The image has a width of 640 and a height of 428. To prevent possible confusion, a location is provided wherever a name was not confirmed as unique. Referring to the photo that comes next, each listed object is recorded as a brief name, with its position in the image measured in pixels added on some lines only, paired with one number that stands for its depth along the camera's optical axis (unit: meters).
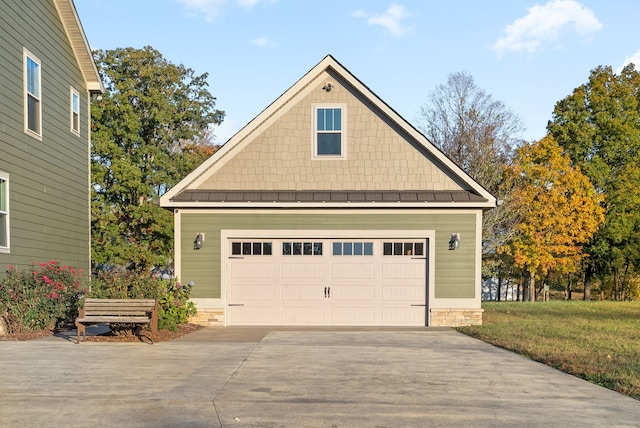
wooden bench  11.25
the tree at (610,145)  34.34
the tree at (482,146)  30.41
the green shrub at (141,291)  12.64
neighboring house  13.17
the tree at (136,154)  26.64
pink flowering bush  12.18
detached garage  15.10
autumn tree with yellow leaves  30.31
